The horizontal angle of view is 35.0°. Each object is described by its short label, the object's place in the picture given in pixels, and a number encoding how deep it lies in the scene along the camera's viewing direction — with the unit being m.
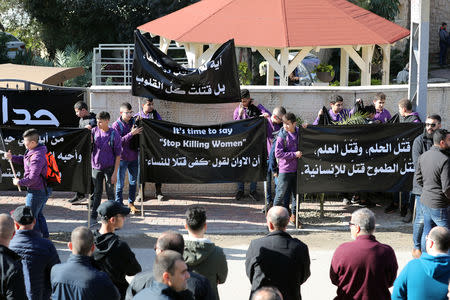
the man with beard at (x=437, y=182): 9.31
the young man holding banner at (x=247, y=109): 13.03
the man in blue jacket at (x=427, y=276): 5.88
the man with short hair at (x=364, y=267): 6.26
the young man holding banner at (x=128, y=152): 12.27
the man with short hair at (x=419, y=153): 9.88
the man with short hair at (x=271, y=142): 12.14
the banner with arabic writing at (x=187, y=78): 13.16
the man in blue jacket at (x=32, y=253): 6.57
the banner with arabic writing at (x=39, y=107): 12.96
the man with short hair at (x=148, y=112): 12.73
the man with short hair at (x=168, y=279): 4.92
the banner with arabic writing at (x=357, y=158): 11.77
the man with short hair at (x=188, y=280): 5.48
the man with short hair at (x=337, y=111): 12.85
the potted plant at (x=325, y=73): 19.19
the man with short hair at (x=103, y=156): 11.73
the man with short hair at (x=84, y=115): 12.48
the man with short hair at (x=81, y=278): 5.56
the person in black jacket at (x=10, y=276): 5.98
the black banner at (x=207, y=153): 12.36
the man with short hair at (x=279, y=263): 6.26
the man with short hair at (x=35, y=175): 9.86
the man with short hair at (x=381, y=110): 12.84
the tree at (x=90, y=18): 29.78
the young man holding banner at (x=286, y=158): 11.55
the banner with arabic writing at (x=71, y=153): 11.83
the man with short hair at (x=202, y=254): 6.12
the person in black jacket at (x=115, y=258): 6.25
